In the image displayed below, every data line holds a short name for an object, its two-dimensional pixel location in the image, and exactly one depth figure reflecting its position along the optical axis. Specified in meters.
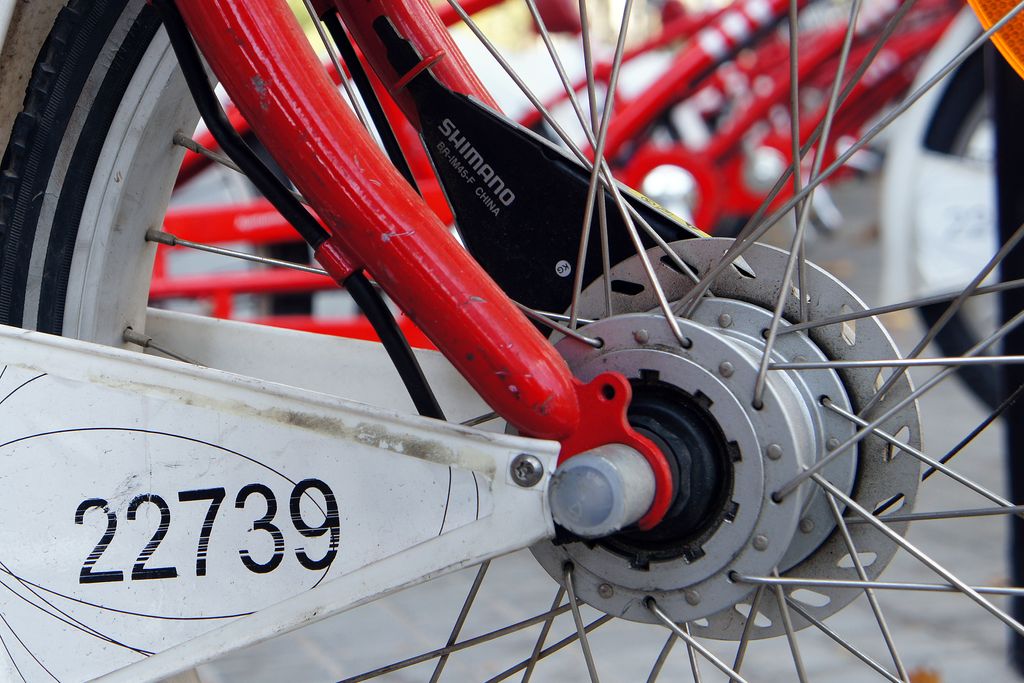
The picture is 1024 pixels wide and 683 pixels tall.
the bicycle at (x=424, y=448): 0.73
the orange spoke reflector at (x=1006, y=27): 0.78
